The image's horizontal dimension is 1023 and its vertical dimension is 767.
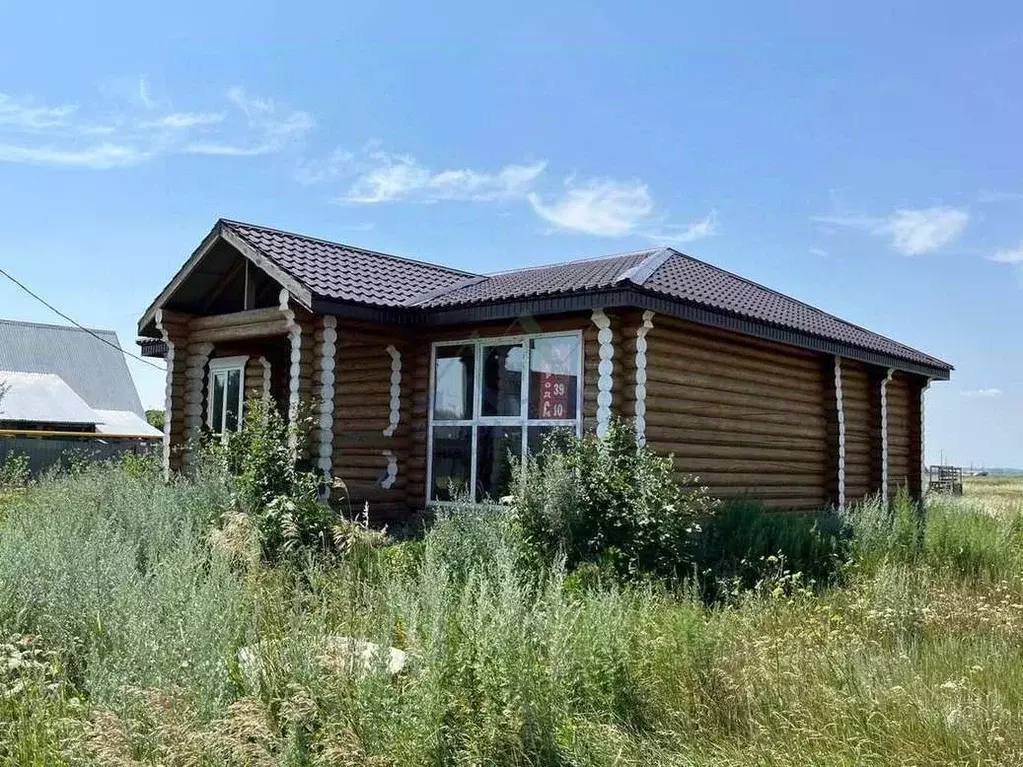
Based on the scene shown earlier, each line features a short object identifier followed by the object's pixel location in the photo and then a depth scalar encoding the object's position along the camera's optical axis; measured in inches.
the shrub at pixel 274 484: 344.8
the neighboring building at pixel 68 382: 1214.9
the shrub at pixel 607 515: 320.8
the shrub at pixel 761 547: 340.8
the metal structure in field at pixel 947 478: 1179.3
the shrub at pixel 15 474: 599.0
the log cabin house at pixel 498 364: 418.9
